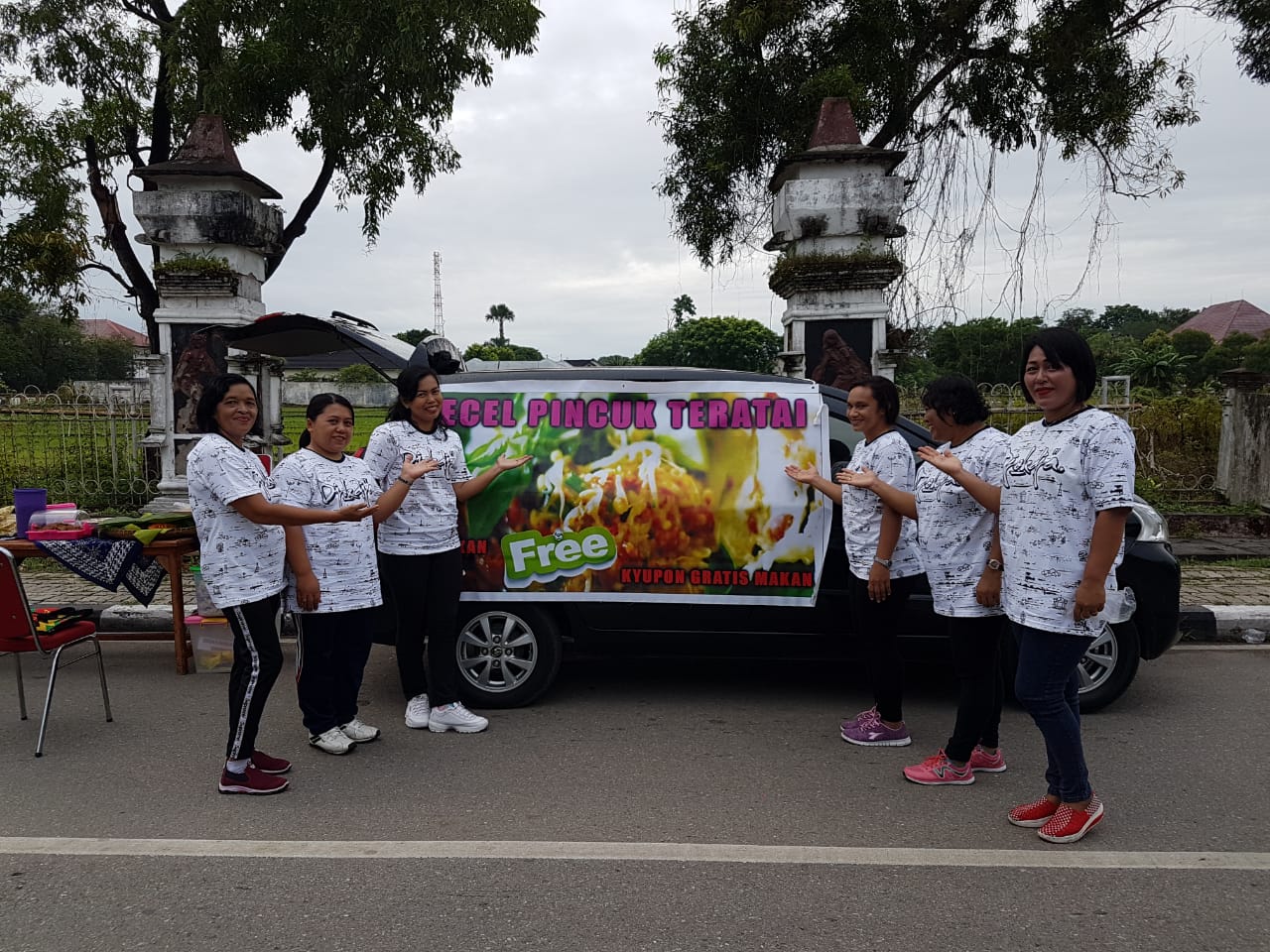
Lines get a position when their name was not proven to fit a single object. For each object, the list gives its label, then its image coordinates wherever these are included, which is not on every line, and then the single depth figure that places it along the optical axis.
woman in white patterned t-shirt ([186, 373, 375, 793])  3.58
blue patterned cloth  5.13
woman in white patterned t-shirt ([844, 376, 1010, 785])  3.49
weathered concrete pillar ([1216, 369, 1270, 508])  9.89
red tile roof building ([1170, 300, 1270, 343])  79.62
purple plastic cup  5.34
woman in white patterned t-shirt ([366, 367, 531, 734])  4.27
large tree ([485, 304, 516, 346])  105.25
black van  4.58
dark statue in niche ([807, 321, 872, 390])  8.33
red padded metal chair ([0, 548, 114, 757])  4.17
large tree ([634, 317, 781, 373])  64.19
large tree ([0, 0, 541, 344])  9.58
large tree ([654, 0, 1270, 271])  9.75
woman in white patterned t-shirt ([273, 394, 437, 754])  3.83
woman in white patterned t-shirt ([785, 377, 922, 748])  3.94
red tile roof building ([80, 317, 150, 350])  74.56
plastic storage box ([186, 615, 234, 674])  5.64
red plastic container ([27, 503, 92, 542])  5.18
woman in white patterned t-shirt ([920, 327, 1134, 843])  2.91
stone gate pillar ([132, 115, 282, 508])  8.52
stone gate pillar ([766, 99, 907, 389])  8.28
